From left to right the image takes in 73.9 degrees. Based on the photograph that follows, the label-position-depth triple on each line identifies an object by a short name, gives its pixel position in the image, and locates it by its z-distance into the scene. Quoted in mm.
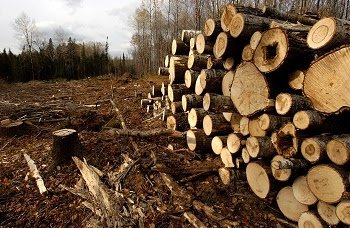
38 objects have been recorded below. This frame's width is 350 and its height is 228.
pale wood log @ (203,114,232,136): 4359
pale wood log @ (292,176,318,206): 2821
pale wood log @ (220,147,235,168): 3951
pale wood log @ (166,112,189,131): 5777
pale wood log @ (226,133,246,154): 3725
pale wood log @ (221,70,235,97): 4337
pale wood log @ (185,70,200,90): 5382
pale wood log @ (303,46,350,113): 2361
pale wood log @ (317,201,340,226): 2576
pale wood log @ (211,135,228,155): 4231
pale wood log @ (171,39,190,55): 6551
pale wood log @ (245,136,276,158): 3234
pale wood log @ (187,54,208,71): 5418
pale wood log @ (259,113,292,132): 3250
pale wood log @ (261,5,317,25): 4328
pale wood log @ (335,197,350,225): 2354
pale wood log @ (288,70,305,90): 3055
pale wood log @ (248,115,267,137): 3498
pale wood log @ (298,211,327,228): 2707
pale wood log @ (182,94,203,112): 5348
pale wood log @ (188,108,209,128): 4877
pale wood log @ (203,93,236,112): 4129
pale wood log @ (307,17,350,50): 2551
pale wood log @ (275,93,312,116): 2957
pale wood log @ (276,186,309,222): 3006
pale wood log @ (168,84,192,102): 6105
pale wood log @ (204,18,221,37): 4270
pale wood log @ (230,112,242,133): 4185
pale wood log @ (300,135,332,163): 2610
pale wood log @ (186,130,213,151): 4636
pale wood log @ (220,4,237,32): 3829
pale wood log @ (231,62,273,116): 3332
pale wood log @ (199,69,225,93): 4562
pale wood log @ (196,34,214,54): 4791
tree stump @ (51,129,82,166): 4562
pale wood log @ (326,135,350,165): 2387
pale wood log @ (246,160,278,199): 3232
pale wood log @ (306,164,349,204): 2439
